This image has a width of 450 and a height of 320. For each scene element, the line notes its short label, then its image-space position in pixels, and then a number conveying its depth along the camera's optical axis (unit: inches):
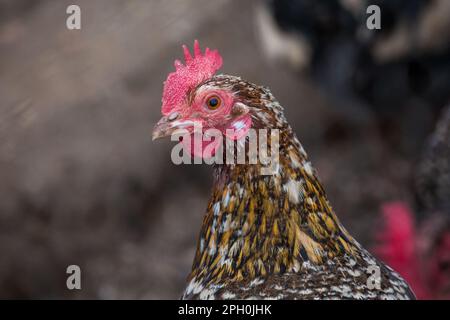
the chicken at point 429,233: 129.6
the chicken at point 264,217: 78.8
